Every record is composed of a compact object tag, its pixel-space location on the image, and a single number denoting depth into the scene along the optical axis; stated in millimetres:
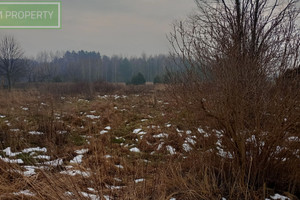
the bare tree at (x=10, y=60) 20250
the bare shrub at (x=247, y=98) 2500
